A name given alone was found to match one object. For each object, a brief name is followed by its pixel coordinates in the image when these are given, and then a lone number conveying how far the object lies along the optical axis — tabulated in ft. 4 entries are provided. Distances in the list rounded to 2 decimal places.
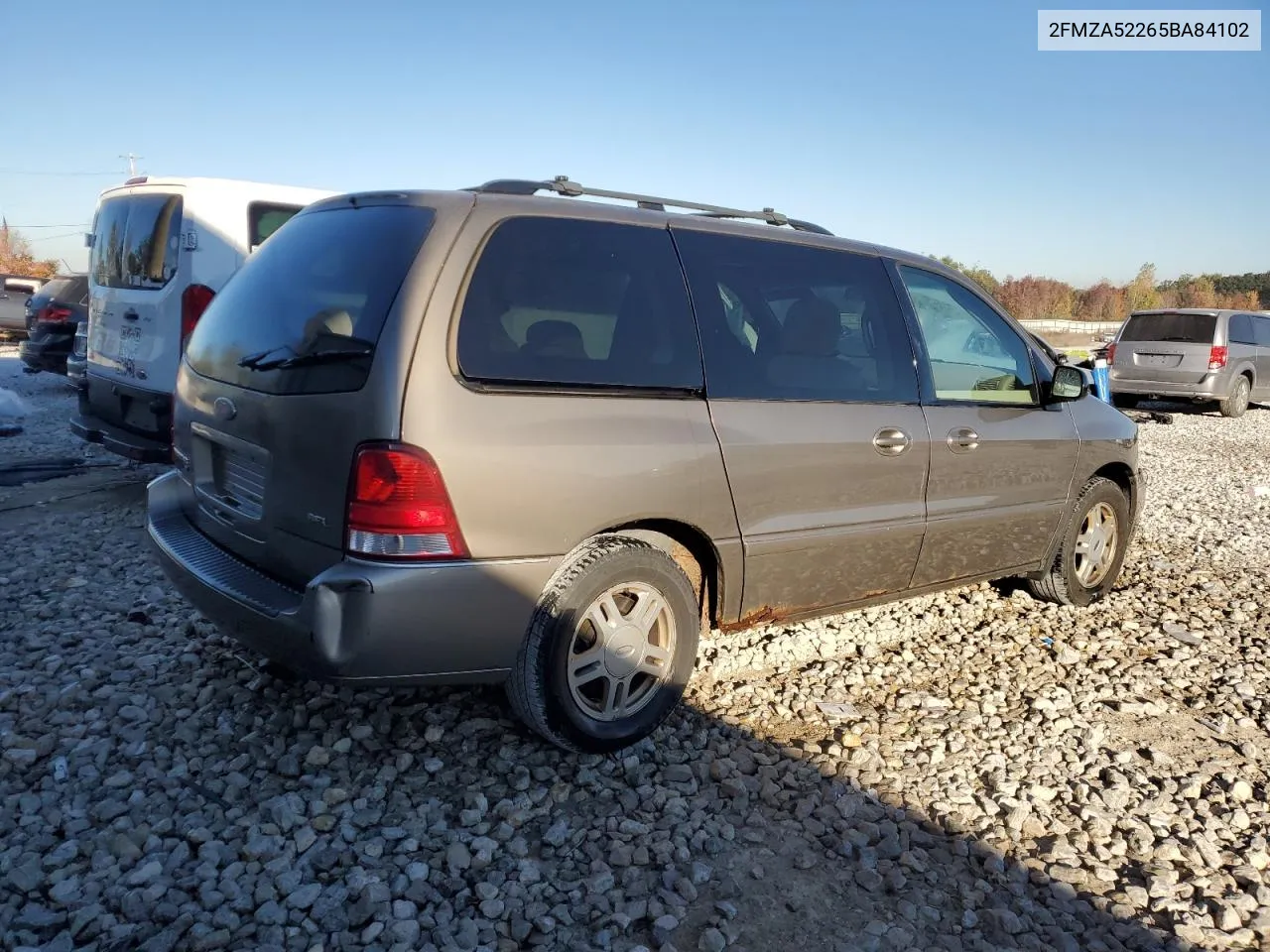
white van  18.71
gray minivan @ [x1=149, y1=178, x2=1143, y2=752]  8.85
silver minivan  47.66
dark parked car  37.86
